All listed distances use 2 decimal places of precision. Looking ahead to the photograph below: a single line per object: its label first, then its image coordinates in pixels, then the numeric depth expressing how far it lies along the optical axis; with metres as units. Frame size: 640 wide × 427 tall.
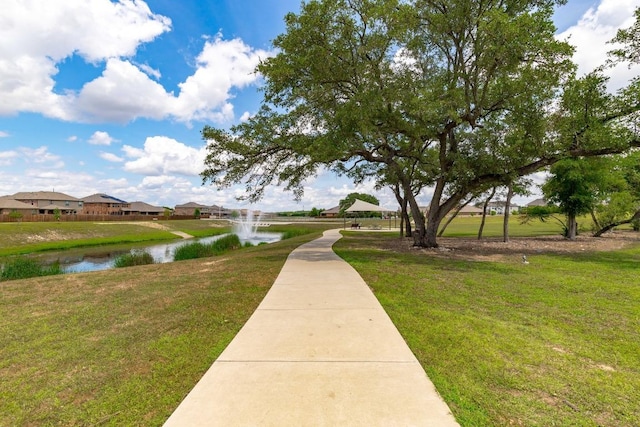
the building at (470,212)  94.47
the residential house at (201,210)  114.84
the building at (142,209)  86.87
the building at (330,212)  110.80
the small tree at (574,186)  17.98
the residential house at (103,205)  77.75
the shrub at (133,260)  14.13
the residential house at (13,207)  56.04
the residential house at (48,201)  65.69
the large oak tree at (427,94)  11.09
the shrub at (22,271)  11.16
